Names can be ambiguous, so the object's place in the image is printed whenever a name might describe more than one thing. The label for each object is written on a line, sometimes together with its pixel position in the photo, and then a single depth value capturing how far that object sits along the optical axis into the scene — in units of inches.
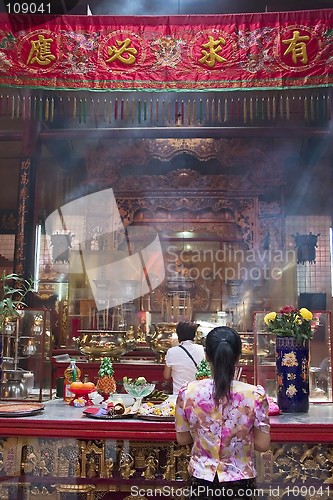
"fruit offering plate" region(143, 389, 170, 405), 114.7
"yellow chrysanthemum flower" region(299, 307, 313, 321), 109.6
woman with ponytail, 66.5
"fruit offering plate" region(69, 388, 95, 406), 112.7
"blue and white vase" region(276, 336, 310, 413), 106.5
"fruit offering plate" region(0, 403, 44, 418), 97.9
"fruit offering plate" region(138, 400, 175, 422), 96.3
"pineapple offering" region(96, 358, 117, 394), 120.2
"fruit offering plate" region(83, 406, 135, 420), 97.9
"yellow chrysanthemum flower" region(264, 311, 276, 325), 111.9
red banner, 150.6
